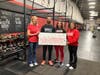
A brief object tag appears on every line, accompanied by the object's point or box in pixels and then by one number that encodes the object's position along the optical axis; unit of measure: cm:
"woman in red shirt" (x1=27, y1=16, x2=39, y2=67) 208
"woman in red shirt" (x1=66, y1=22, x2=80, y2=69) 203
